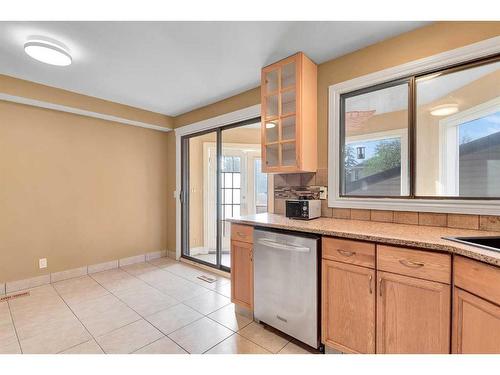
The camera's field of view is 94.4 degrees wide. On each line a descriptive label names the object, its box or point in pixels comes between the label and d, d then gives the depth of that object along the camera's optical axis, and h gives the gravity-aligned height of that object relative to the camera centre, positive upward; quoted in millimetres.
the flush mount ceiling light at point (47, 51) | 1800 +1077
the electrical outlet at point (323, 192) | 2201 -68
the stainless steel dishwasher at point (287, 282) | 1643 -751
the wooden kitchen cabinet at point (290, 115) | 2082 +657
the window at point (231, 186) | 4125 -20
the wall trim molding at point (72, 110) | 2514 +936
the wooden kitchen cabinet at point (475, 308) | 1004 -568
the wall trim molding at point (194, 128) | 2830 +843
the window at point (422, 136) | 1604 +410
